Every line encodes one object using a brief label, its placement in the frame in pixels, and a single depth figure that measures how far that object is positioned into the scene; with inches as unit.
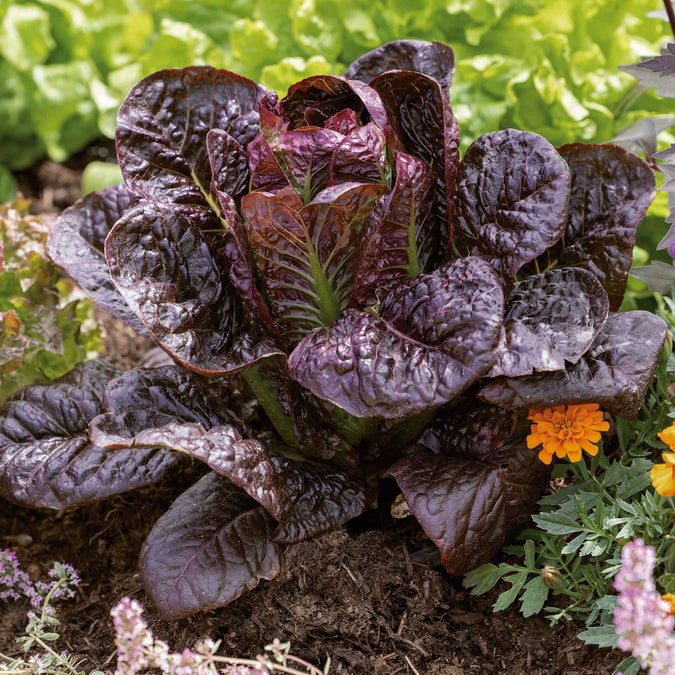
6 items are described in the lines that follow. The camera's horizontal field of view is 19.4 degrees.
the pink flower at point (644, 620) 37.6
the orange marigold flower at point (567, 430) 42.0
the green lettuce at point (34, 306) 47.8
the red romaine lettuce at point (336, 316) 41.3
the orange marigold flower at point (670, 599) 39.6
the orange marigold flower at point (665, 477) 39.6
